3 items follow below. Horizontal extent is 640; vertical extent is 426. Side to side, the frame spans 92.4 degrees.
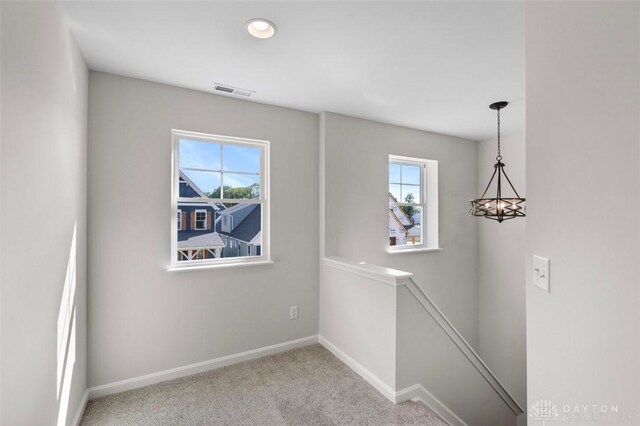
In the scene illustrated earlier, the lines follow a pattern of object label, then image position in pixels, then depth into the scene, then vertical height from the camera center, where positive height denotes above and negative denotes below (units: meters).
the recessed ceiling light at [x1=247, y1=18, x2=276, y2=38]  1.75 +1.10
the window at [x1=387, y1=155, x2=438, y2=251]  3.91 +0.14
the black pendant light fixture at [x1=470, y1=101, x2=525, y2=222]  2.48 +0.05
